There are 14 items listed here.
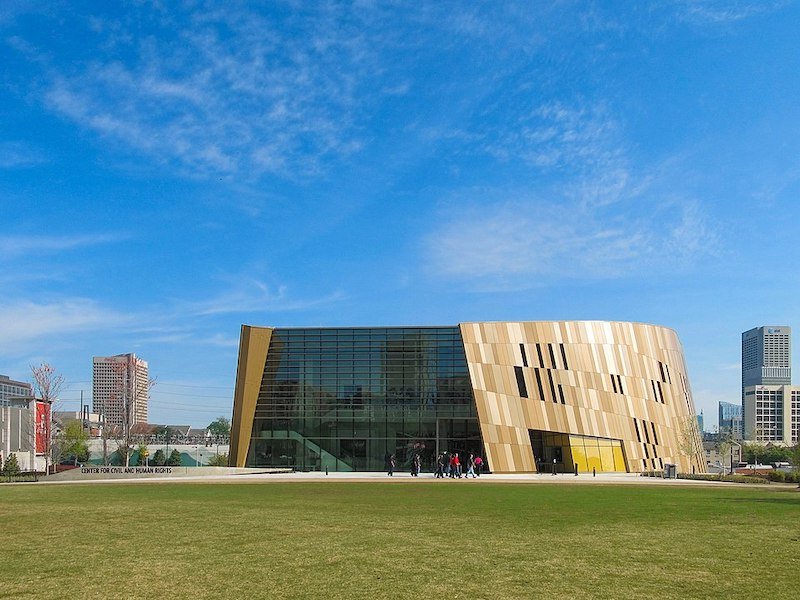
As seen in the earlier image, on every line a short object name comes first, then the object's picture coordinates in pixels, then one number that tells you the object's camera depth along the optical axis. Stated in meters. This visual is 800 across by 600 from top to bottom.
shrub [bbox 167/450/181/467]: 81.27
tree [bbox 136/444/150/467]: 84.40
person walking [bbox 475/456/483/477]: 61.50
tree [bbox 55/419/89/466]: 104.75
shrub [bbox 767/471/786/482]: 51.41
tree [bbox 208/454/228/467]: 82.50
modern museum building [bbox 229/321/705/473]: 62.81
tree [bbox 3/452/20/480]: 59.23
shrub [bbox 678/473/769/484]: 50.19
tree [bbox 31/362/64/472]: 79.38
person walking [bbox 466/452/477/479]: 57.10
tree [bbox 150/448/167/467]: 80.28
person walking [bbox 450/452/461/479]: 56.22
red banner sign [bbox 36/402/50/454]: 81.88
